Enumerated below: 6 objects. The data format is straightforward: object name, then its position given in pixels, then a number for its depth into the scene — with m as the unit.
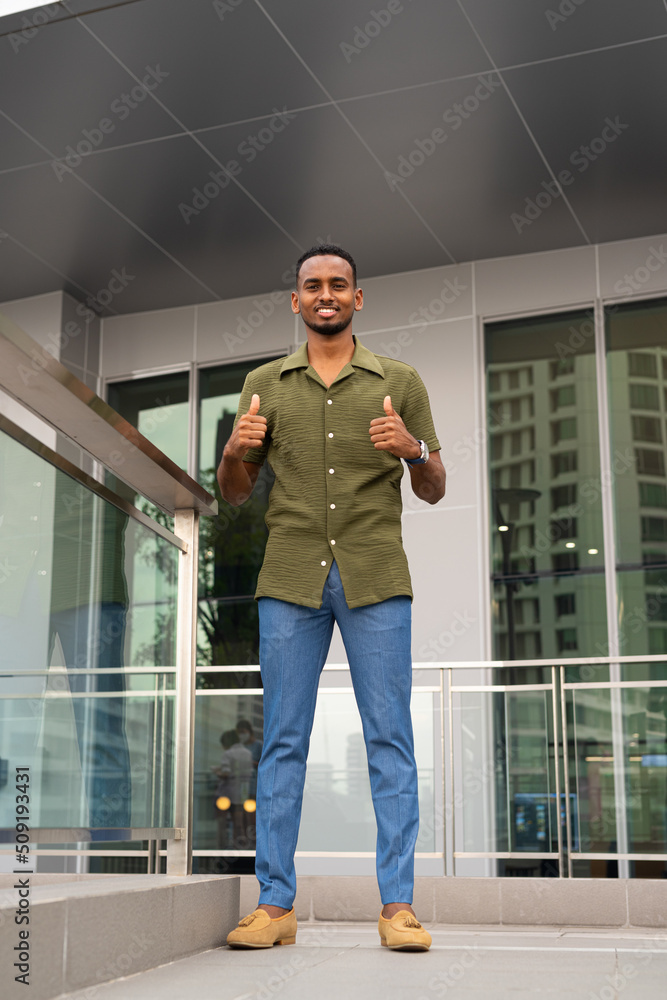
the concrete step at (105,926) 1.60
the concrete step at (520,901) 4.24
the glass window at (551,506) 6.84
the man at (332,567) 2.37
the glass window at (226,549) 7.58
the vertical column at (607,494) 6.63
